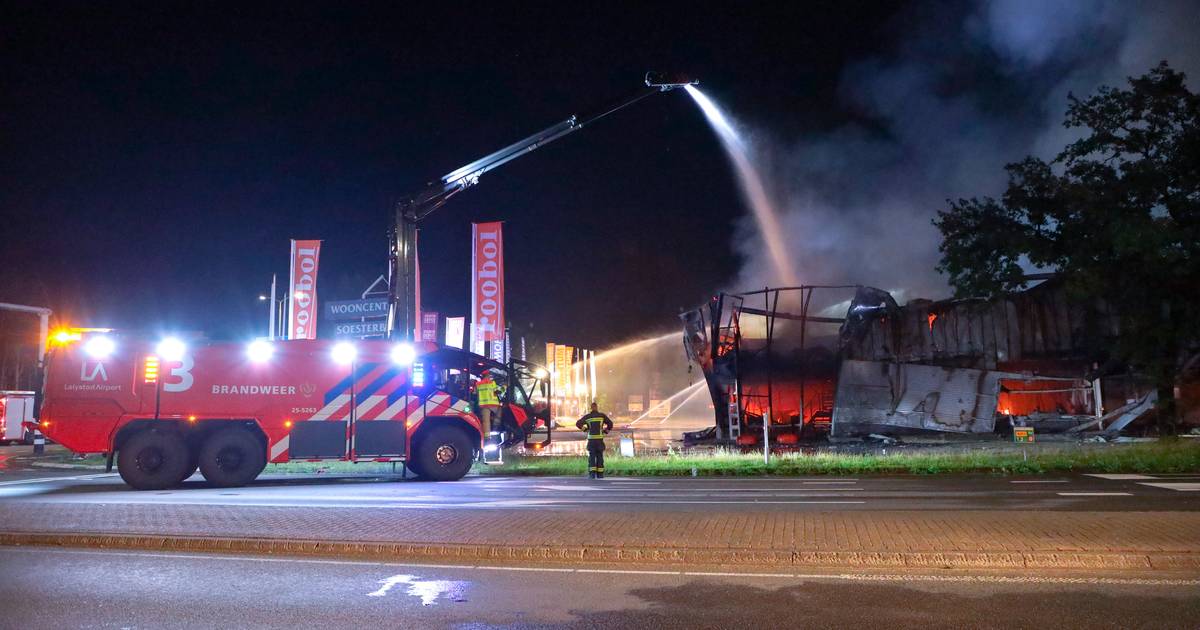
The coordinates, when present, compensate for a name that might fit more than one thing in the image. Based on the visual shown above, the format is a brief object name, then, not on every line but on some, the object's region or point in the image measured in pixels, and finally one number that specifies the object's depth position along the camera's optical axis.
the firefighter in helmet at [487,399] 17.89
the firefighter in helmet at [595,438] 16.66
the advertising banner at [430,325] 38.69
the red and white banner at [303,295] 29.08
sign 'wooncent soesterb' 26.91
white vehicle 35.69
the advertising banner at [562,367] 68.31
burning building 25.62
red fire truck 15.71
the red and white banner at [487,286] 29.44
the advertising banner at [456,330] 41.22
